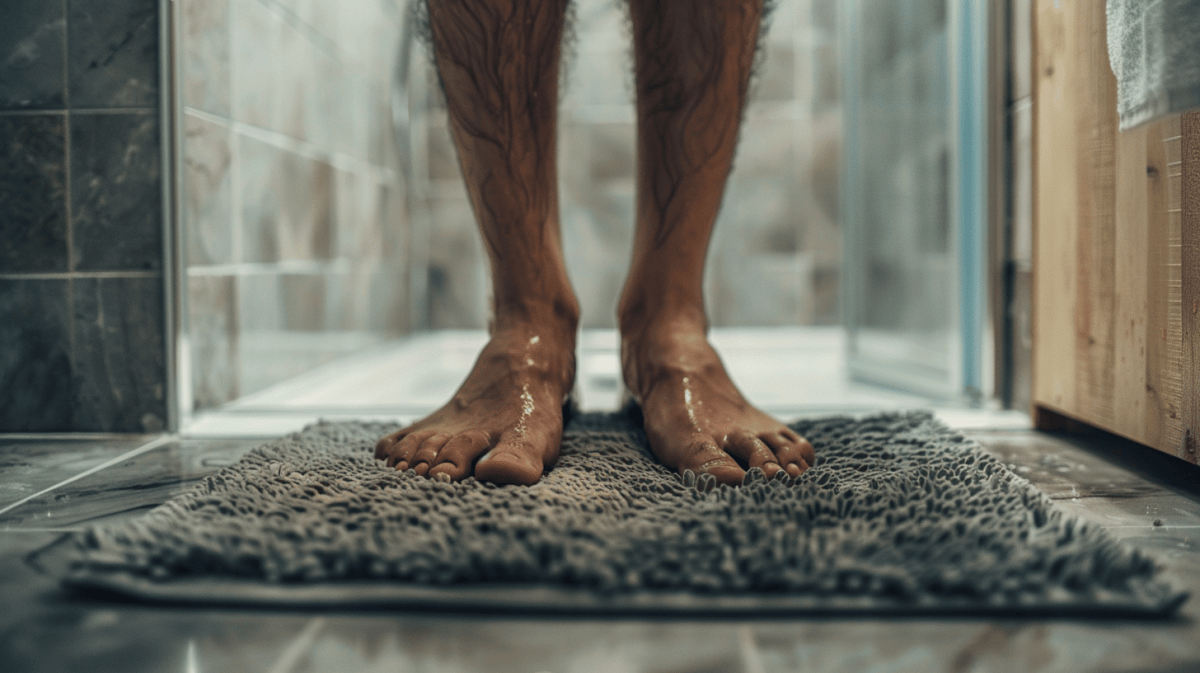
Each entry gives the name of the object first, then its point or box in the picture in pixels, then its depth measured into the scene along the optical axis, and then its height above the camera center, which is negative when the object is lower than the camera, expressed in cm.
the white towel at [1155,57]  64 +21
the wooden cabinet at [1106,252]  80 +7
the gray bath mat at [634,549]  52 -16
